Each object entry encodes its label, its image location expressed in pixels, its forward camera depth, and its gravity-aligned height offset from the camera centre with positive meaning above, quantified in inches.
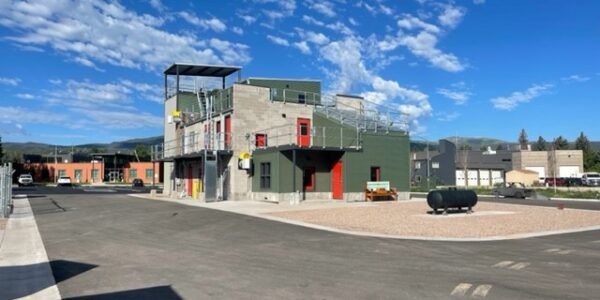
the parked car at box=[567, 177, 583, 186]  2787.2 -51.7
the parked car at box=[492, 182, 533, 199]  1593.3 -58.7
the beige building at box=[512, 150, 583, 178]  3855.8 +76.8
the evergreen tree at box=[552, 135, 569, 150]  5228.3 +299.2
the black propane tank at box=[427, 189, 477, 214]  831.7 -42.6
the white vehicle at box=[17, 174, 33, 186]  2748.5 -12.8
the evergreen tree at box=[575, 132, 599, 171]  4330.5 +170.8
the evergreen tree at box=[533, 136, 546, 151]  5999.0 +341.5
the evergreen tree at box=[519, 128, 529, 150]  6314.0 +437.3
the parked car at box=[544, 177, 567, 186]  2810.0 -54.6
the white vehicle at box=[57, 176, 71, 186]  2908.5 -21.9
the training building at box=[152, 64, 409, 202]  1205.7 +70.3
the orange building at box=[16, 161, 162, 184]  3725.4 +42.3
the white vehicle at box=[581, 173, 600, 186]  2783.5 -40.7
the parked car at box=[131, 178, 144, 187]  2879.7 -37.3
